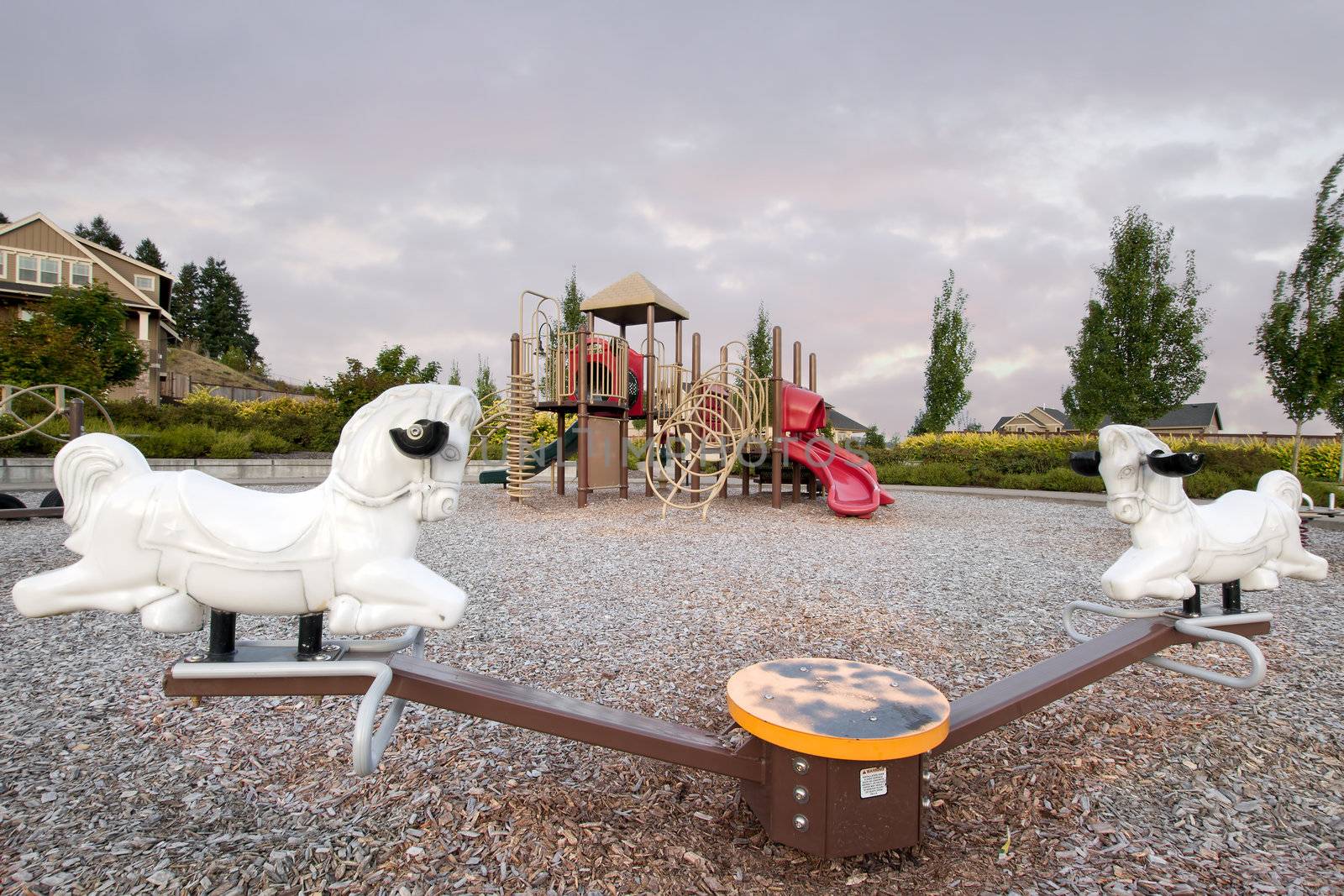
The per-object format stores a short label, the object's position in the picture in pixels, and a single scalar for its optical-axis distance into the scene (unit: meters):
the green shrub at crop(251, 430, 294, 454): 17.23
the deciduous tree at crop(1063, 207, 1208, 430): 16.59
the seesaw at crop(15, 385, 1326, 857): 1.63
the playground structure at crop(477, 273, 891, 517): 9.46
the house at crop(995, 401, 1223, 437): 39.91
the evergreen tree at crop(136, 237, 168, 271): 57.09
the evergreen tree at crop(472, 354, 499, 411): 27.11
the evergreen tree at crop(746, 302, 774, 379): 25.55
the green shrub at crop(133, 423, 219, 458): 15.07
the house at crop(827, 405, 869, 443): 52.03
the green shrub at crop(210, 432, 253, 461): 15.88
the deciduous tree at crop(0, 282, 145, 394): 13.66
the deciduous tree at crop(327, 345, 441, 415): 18.23
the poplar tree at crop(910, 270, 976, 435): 23.06
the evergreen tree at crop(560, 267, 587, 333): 24.22
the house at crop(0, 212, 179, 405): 24.78
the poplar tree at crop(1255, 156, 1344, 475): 12.14
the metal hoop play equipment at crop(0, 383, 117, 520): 6.91
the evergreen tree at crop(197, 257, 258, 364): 58.81
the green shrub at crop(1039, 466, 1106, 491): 14.75
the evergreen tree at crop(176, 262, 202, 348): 57.94
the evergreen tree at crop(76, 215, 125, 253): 54.12
